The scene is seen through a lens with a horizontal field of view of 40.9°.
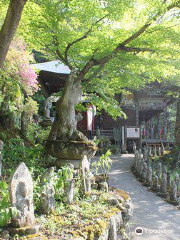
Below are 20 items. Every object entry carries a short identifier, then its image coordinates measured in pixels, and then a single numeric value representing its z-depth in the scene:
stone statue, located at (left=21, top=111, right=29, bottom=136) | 8.28
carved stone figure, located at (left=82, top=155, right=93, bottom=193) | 4.34
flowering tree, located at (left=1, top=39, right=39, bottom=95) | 7.14
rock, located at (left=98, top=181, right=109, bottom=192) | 4.91
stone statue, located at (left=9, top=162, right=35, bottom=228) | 2.71
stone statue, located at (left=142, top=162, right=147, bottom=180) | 9.44
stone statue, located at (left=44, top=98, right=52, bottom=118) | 10.17
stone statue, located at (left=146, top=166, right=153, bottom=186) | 8.82
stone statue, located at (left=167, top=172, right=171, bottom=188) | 8.40
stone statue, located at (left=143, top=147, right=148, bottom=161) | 11.86
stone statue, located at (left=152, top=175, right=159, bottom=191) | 8.21
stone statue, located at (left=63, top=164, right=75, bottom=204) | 3.69
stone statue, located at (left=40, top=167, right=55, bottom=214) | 3.20
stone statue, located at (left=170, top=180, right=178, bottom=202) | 7.18
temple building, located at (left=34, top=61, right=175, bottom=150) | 16.48
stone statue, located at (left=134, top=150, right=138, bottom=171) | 11.04
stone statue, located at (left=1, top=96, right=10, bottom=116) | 8.24
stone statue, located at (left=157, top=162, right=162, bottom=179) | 9.03
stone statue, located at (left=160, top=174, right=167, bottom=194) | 7.83
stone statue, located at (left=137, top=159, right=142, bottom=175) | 10.23
